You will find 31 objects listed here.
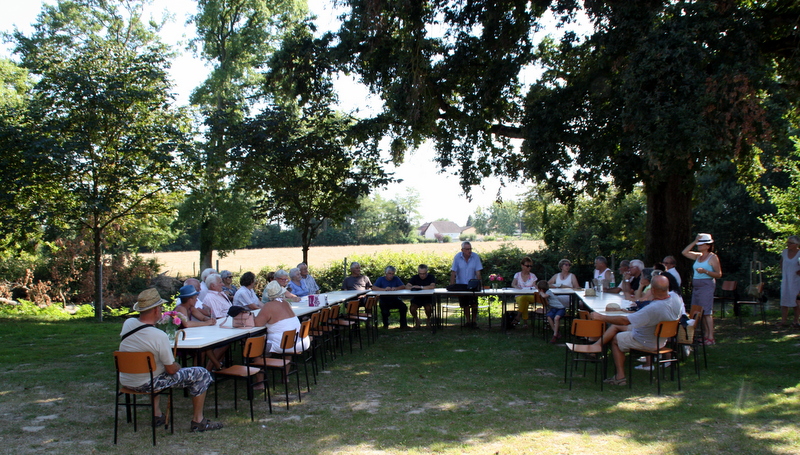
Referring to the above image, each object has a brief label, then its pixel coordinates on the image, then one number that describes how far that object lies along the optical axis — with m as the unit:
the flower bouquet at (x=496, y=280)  10.91
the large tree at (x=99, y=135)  12.68
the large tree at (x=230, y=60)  22.84
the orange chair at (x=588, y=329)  6.38
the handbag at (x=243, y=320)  6.42
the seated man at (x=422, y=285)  11.48
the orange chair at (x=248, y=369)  5.48
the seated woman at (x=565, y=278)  10.62
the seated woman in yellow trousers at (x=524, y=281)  11.17
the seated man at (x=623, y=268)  9.38
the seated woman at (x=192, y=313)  6.70
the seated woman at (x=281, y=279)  7.74
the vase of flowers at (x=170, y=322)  5.52
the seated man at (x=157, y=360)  4.89
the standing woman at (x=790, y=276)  9.63
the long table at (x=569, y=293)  8.40
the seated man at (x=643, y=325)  6.27
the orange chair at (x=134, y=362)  4.78
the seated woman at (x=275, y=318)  6.54
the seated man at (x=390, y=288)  11.59
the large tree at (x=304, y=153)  12.77
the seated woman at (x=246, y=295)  7.85
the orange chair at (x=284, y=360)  5.98
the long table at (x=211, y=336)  5.38
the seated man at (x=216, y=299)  7.36
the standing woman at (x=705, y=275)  8.44
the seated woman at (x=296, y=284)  10.39
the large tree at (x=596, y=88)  8.36
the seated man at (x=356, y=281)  11.80
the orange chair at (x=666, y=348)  6.20
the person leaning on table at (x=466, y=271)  11.56
